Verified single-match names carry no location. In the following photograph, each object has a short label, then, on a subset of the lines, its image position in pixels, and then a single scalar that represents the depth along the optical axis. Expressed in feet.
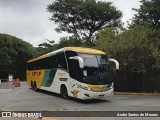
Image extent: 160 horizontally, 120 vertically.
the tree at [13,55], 85.26
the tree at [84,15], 80.08
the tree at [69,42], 77.37
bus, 27.86
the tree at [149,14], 65.04
